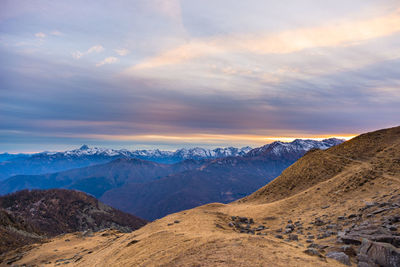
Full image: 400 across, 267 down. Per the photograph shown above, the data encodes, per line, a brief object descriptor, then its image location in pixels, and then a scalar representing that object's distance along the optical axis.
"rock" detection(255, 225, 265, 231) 22.60
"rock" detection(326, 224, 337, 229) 18.47
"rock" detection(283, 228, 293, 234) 20.10
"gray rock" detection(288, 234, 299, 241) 17.00
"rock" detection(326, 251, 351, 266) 11.05
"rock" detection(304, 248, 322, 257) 11.75
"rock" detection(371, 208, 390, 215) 18.62
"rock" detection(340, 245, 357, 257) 12.12
